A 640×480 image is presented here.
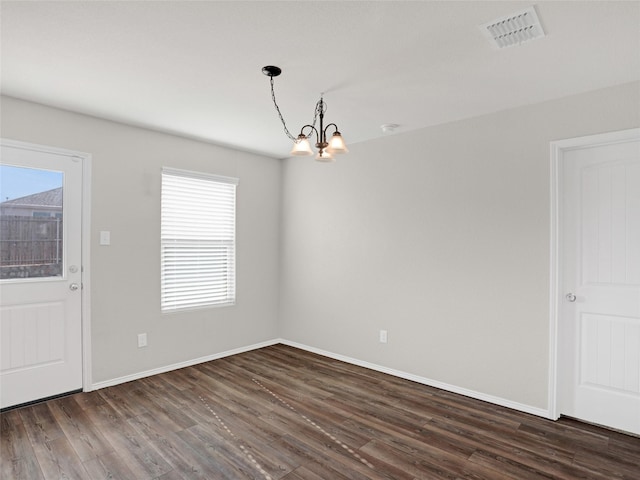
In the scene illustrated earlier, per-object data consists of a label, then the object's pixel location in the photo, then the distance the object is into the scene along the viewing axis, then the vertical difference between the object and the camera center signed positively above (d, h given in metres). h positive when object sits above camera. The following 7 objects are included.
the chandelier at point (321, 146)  2.51 +0.63
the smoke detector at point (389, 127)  3.67 +1.12
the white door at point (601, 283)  2.72 -0.31
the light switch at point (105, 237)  3.57 +0.02
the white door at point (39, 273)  3.06 -0.29
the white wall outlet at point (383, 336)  4.06 -1.03
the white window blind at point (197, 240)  4.12 +0.00
